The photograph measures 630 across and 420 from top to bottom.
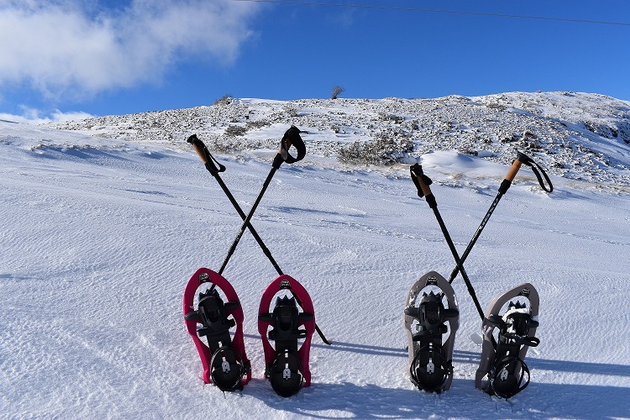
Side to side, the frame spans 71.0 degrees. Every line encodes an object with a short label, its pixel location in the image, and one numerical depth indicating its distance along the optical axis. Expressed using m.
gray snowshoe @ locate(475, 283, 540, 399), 2.39
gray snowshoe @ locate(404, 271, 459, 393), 2.41
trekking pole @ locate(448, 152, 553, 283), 2.66
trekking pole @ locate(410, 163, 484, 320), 2.67
